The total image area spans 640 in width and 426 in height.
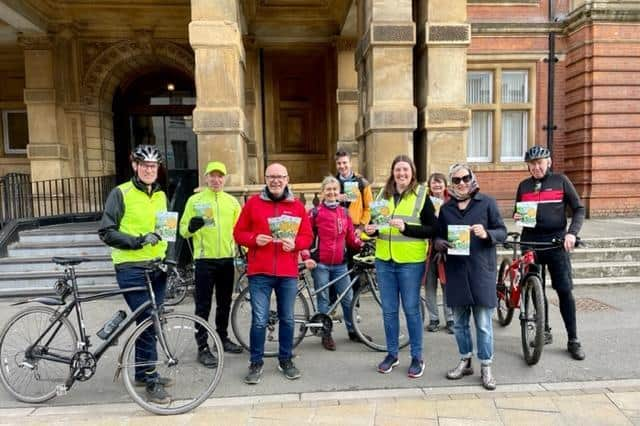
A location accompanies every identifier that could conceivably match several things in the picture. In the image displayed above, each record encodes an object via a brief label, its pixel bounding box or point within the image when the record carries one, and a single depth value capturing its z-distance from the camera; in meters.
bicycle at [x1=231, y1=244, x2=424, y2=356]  4.71
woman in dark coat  3.86
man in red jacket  3.93
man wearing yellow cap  4.44
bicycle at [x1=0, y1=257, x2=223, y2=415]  3.65
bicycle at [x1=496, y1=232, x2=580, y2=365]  4.23
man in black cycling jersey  4.50
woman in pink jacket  4.79
